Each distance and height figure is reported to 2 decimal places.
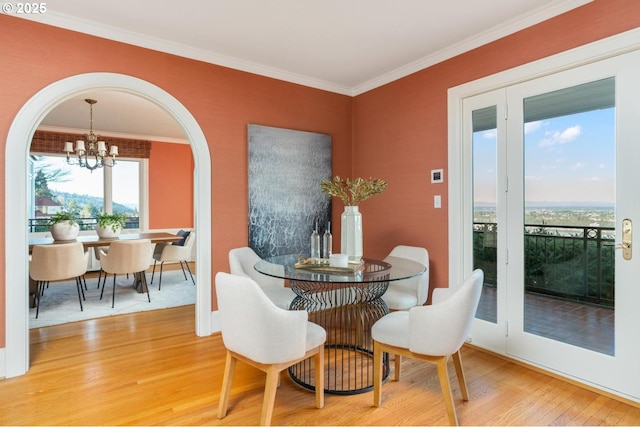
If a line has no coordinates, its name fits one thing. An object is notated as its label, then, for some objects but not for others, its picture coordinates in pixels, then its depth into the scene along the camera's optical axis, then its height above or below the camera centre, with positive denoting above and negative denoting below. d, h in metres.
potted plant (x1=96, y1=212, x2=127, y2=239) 4.89 -0.18
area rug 3.96 -1.13
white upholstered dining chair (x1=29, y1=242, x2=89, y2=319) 3.90 -0.55
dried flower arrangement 2.72 +0.17
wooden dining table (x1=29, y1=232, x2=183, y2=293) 4.39 -0.36
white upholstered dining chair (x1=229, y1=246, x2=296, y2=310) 2.88 -0.61
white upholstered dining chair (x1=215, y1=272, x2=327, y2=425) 1.79 -0.61
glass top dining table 2.23 -0.60
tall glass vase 2.73 -0.17
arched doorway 2.57 +0.07
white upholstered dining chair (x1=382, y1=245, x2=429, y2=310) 2.97 -0.70
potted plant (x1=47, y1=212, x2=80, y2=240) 4.49 -0.18
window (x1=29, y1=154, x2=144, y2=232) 6.36 +0.43
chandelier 5.12 +0.93
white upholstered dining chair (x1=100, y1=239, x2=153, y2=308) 4.41 -0.55
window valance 6.13 +1.29
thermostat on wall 3.35 +0.33
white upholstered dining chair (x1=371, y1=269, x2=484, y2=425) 1.90 -0.65
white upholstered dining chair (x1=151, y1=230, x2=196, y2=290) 5.41 -0.61
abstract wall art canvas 3.69 +0.26
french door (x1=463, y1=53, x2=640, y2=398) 2.26 -0.06
